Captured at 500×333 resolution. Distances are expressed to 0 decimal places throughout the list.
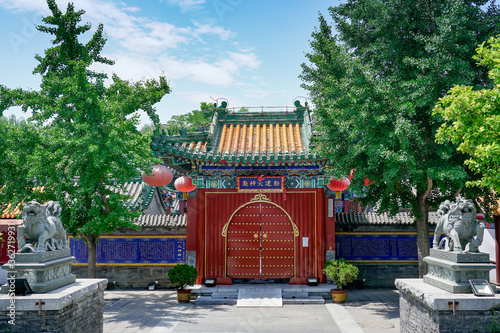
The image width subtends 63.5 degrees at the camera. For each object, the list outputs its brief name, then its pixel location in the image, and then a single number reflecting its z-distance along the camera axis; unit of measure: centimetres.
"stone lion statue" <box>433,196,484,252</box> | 682
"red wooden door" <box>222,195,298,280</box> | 1235
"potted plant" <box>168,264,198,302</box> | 1100
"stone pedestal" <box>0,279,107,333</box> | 607
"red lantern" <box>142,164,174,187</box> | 1095
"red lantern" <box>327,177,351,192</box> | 1170
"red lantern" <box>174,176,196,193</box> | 1209
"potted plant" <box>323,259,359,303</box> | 1088
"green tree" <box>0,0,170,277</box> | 981
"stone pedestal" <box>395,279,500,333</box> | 621
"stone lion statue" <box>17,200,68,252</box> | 680
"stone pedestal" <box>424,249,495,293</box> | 651
